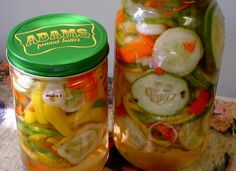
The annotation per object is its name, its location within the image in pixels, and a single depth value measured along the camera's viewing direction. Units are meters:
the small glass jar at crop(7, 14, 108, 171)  0.40
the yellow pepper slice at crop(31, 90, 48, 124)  0.41
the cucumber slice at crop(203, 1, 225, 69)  0.43
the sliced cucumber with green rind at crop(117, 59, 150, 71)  0.44
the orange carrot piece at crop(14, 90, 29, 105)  0.43
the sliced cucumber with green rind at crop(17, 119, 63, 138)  0.43
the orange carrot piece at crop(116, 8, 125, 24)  0.46
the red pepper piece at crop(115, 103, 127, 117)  0.49
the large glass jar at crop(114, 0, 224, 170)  0.43
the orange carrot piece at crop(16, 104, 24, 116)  0.44
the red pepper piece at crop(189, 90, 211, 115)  0.46
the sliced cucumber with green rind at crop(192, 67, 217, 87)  0.44
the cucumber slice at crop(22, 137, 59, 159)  0.45
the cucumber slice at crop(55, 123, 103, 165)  0.44
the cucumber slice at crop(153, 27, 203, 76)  0.42
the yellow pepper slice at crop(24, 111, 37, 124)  0.43
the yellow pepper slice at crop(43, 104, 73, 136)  0.42
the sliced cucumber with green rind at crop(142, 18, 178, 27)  0.42
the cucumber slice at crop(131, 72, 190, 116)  0.44
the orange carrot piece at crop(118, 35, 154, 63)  0.43
